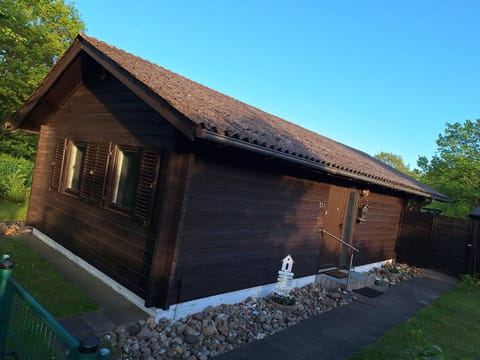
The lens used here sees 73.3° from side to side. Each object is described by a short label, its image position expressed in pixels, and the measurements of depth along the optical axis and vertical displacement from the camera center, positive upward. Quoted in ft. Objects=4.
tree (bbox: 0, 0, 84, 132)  44.27 +14.23
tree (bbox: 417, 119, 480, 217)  63.62 +9.86
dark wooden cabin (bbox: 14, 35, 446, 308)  14.88 -0.54
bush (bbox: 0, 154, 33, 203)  38.55 -4.24
